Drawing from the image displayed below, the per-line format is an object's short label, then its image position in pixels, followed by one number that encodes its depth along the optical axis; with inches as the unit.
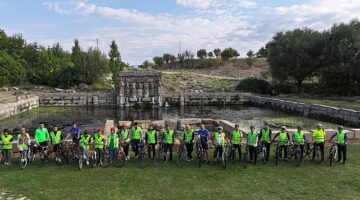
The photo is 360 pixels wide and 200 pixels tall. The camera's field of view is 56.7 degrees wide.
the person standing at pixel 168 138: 554.6
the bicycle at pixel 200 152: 529.1
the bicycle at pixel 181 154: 543.5
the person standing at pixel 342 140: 530.3
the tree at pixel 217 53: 4202.8
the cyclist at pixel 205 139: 548.7
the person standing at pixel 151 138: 562.3
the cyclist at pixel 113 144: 532.0
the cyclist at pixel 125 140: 567.5
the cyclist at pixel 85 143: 526.7
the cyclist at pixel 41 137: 551.8
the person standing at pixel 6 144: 529.1
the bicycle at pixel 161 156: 548.6
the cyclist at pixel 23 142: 524.7
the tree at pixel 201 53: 4121.6
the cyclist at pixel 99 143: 535.5
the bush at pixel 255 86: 2113.7
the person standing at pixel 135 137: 572.7
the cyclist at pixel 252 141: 534.3
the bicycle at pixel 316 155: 553.0
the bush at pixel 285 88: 2015.3
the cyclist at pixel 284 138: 550.6
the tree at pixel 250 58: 3659.5
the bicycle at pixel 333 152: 528.4
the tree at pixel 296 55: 1835.5
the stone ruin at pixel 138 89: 1769.2
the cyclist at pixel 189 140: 559.5
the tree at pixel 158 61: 4064.7
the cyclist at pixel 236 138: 540.7
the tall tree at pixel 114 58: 2310.3
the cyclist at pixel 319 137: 543.8
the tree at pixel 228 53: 4033.0
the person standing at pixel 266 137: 546.6
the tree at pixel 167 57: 4146.2
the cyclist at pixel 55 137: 561.0
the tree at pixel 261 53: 4330.7
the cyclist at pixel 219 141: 530.0
